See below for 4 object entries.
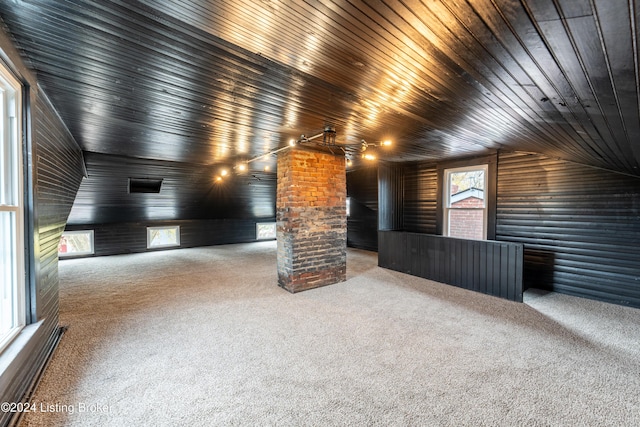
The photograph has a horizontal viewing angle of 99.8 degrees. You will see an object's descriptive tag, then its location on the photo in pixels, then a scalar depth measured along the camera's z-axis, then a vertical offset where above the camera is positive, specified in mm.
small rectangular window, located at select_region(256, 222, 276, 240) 9515 -853
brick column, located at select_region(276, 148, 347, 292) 3787 -188
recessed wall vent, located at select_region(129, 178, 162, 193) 5738 +494
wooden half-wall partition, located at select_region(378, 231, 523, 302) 3545 -853
